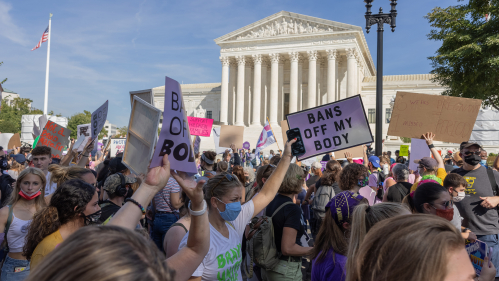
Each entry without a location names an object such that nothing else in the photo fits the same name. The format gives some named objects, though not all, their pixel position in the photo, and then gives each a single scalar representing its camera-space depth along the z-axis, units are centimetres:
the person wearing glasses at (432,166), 502
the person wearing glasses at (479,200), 461
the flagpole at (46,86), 2673
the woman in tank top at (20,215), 325
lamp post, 881
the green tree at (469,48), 1473
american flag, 2682
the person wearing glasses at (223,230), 254
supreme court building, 4416
